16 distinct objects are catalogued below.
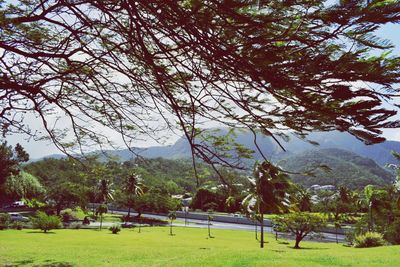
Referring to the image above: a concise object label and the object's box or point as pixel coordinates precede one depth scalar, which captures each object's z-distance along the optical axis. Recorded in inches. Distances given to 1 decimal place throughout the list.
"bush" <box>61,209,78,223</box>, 2037.4
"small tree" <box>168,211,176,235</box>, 1856.5
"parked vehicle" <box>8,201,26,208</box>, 2452.3
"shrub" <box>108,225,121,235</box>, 1491.1
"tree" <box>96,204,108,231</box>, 1786.7
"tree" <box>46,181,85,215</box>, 2025.1
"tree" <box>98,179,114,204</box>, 1990.7
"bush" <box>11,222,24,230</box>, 1374.1
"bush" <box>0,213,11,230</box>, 1348.4
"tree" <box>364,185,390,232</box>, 1302.9
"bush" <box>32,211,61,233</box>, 1344.7
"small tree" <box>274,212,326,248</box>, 1352.1
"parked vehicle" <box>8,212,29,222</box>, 1788.1
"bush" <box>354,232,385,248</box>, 981.2
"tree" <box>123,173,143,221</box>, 2136.8
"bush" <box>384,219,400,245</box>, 1118.4
